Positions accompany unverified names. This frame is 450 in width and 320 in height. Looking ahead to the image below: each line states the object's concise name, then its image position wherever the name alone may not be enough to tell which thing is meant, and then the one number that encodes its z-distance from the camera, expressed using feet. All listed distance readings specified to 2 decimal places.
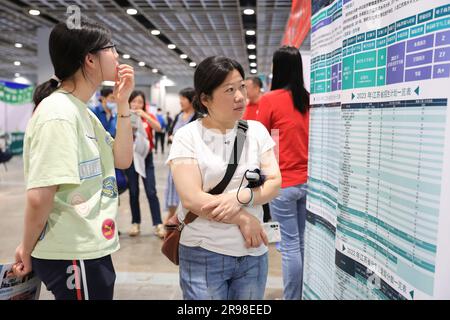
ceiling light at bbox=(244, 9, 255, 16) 26.88
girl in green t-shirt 3.85
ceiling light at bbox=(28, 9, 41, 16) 26.56
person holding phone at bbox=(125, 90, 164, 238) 13.64
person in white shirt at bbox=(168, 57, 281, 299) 4.60
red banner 10.81
